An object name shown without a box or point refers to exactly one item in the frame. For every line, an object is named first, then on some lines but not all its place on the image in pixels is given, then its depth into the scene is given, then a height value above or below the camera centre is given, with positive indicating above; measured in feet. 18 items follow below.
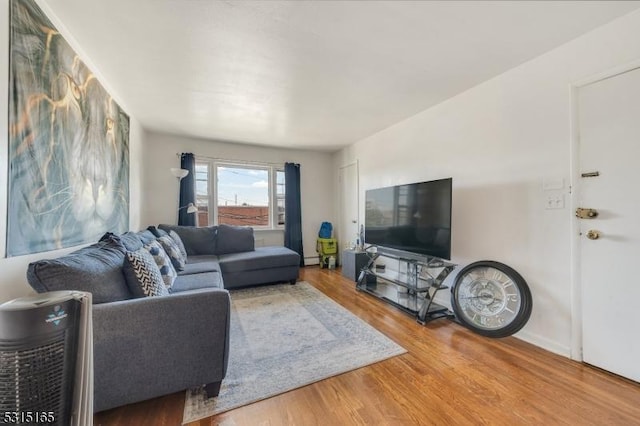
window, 14.85 +1.24
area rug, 5.17 -3.51
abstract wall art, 4.29 +1.53
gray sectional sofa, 4.26 -2.07
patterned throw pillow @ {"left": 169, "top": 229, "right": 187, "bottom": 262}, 10.59 -1.14
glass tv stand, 8.56 -2.52
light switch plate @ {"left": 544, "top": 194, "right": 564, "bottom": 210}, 6.50 +0.31
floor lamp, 12.23 +0.55
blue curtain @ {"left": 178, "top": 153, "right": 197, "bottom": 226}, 13.78 +1.21
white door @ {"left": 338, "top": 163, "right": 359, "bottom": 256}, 15.39 +0.61
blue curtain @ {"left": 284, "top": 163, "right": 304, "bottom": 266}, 16.26 +0.27
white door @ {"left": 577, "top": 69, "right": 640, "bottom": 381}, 5.39 -0.21
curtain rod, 14.50 +3.20
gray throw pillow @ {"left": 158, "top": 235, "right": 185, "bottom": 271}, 8.91 -1.32
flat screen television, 8.33 -0.14
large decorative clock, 6.87 -2.46
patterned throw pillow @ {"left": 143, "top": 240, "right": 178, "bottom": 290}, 6.97 -1.35
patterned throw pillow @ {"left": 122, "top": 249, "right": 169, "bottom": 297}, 5.23 -1.29
